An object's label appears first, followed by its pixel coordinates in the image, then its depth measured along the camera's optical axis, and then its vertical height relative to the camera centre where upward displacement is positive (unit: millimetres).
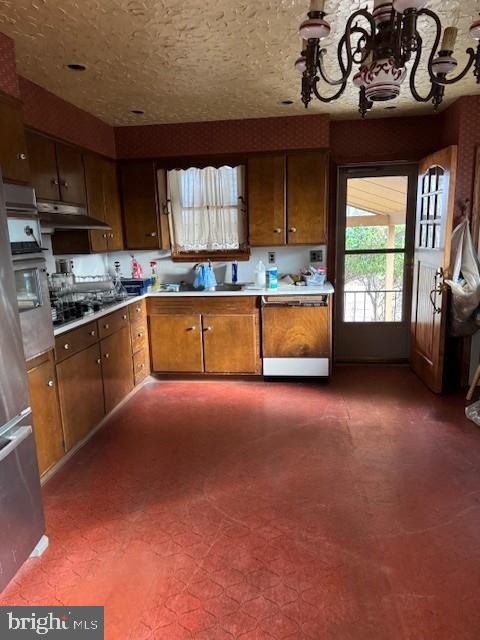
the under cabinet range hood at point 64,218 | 3059 +238
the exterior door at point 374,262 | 4430 -218
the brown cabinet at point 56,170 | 3023 +585
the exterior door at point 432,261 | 3557 -196
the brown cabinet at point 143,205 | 4328 +413
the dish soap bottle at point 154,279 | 4478 -325
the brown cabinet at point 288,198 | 4113 +422
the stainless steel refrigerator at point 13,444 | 1829 -813
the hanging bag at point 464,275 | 3496 -294
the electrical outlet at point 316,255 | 4473 -127
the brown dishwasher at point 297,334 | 4055 -833
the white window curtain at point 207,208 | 4418 +375
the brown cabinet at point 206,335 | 4168 -843
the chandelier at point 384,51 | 1538 +697
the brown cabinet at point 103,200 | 3785 +438
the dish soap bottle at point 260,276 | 4375 -313
